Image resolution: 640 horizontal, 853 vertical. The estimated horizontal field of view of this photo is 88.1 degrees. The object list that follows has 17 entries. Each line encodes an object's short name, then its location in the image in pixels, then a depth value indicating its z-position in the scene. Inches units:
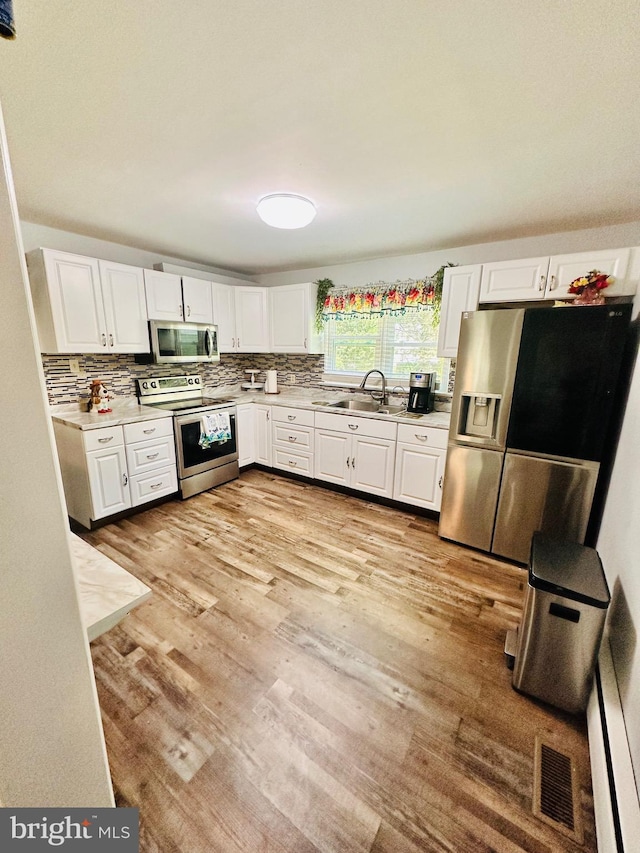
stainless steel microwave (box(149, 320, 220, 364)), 124.8
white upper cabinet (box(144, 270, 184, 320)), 122.0
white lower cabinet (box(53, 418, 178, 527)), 101.7
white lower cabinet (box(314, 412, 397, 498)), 121.6
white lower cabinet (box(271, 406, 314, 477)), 141.3
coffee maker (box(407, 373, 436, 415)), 124.0
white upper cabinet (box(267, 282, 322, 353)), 148.3
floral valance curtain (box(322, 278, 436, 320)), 127.2
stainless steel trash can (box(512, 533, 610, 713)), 52.9
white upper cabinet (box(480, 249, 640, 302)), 82.7
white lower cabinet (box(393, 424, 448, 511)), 110.5
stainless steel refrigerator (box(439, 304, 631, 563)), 78.2
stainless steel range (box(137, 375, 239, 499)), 126.4
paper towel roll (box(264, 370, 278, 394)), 168.9
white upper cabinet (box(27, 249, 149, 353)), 97.9
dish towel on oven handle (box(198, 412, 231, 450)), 131.0
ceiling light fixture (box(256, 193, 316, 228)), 77.5
